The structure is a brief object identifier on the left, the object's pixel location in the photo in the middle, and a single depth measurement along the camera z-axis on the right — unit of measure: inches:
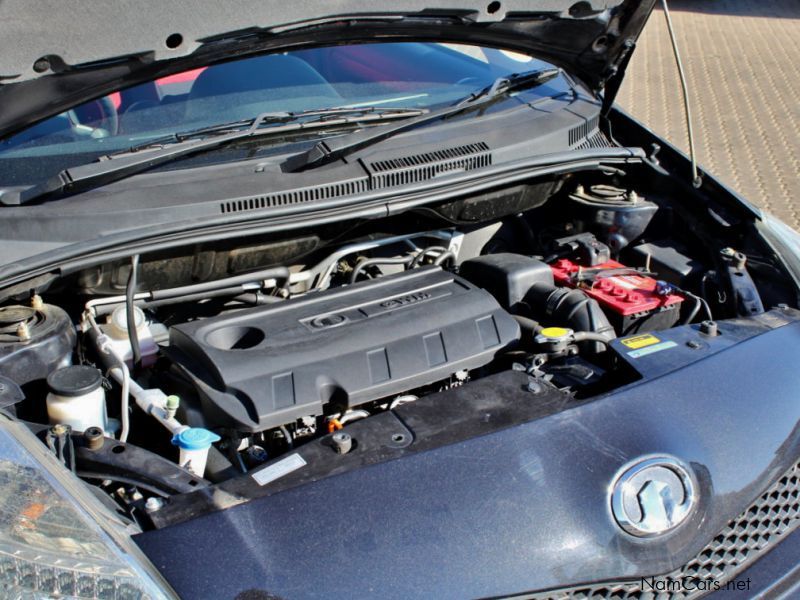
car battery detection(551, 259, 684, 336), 90.0
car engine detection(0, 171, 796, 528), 67.4
